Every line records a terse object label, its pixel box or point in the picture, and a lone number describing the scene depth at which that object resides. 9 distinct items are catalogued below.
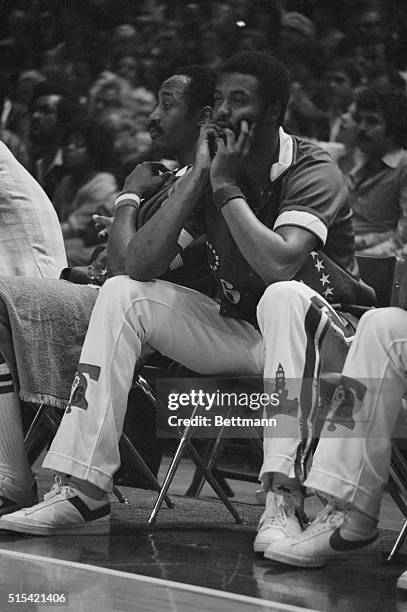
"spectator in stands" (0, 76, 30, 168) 12.34
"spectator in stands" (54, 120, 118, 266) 10.61
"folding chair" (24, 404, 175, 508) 6.15
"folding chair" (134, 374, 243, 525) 5.41
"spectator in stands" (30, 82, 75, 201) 11.75
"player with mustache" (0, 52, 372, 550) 4.60
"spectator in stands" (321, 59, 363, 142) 10.23
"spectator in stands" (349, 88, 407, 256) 8.08
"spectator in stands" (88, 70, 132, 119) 11.84
